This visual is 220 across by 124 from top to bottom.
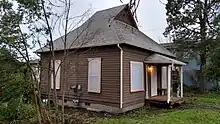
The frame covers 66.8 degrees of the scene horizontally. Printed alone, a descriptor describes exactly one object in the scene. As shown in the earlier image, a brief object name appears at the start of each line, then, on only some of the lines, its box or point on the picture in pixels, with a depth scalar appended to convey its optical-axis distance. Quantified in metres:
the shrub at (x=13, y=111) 6.29
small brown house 7.60
